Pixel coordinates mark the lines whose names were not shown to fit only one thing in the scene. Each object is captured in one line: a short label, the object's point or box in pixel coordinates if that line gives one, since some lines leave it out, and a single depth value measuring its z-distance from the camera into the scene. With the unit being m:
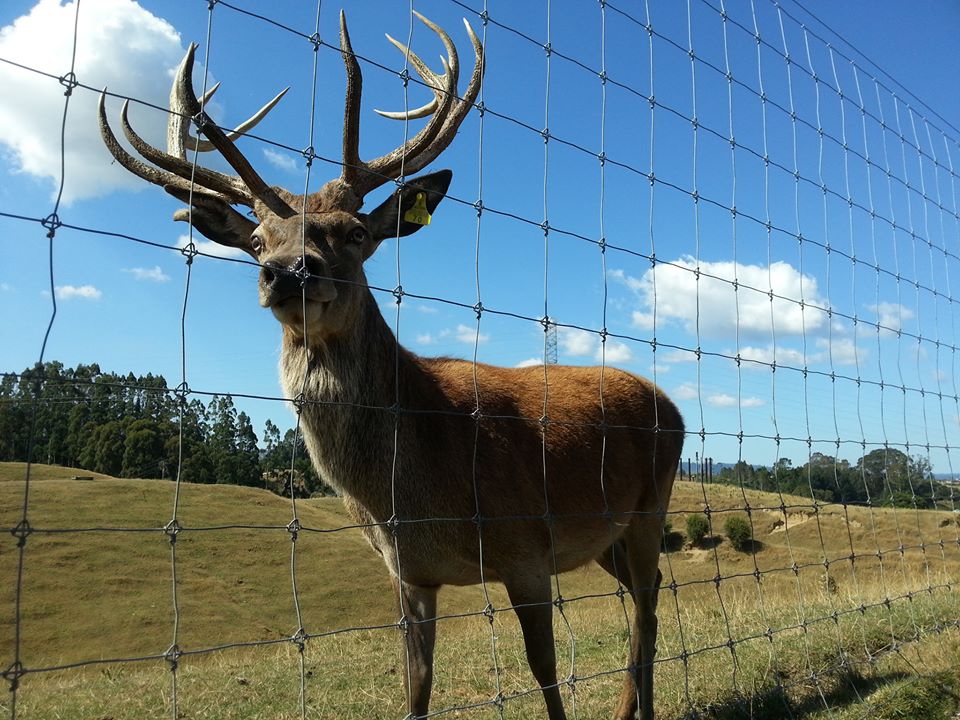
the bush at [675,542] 37.50
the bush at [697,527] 34.16
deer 3.62
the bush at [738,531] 31.62
